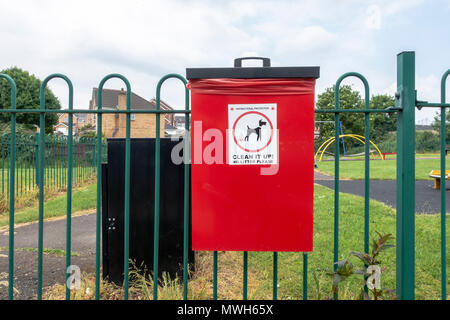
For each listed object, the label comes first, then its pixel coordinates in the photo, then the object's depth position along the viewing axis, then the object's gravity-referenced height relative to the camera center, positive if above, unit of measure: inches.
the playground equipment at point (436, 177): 373.2 -17.0
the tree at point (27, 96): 1020.5 +234.6
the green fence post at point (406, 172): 77.0 -2.2
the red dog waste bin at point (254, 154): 73.0 +2.1
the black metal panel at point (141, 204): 114.3 -15.3
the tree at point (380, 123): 1901.7 +262.9
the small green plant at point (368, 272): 76.5 -27.1
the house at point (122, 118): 1107.2 +171.3
